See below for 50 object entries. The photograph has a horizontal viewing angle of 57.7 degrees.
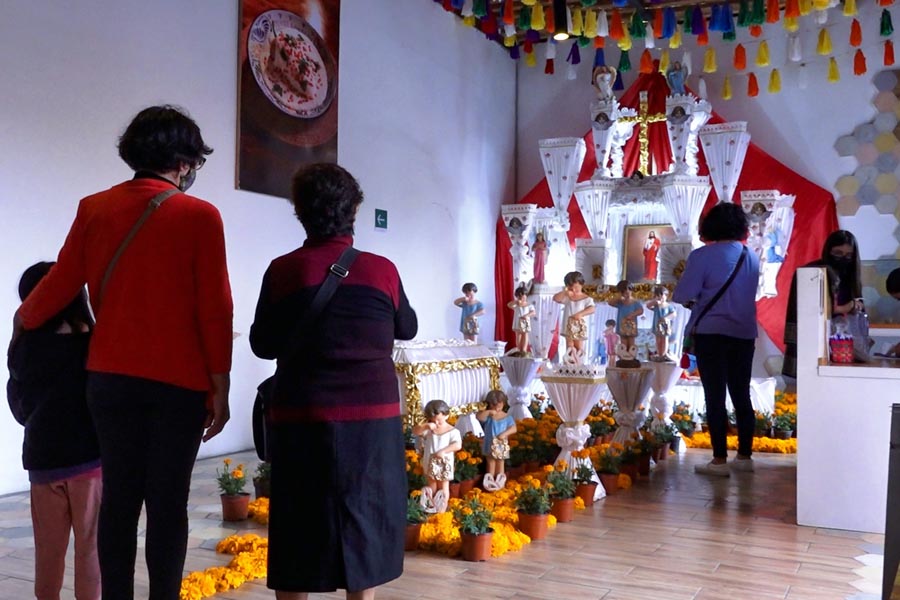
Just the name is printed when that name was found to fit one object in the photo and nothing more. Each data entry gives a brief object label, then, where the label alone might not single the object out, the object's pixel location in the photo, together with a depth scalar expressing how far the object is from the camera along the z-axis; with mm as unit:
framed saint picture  9555
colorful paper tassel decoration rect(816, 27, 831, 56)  8570
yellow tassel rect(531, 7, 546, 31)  8367
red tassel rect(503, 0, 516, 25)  8445
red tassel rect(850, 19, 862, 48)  8453
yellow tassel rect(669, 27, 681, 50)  8977
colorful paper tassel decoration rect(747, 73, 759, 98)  9375
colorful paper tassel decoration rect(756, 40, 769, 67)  8742
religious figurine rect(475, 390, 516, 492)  4703
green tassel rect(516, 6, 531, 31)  8883
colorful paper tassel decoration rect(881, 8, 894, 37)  8352
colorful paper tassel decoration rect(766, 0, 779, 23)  8023
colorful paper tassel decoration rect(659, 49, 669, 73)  9258
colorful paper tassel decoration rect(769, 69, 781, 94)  9273
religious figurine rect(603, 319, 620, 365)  8622
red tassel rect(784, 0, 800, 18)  7773
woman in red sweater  2078
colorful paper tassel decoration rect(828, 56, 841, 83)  9008
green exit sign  8508
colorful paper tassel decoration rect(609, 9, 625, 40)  8711
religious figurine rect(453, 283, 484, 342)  8375
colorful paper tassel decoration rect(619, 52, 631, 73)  9672
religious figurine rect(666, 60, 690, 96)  9461
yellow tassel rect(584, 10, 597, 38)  8859
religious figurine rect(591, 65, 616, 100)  9805
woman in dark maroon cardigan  2225
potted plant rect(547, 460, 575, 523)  4340
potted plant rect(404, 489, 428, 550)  3807
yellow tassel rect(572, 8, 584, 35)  8789
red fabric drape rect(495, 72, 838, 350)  9523
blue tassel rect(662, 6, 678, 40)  8867
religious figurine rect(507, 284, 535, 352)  8195
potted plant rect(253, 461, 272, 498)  4570
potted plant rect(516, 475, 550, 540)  3992
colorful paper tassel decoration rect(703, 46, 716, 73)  9094
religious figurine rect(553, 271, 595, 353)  6242
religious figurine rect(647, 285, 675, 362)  7770
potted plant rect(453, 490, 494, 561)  3623
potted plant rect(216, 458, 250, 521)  4281
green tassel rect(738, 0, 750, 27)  8377
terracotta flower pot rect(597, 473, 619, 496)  5051
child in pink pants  2318
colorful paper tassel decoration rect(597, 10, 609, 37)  8853
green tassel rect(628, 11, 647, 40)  8672
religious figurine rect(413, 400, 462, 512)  4238
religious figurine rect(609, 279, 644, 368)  6555
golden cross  10039
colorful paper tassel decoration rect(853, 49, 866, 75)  8672
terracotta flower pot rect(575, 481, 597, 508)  4711
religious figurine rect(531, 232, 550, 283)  10008
